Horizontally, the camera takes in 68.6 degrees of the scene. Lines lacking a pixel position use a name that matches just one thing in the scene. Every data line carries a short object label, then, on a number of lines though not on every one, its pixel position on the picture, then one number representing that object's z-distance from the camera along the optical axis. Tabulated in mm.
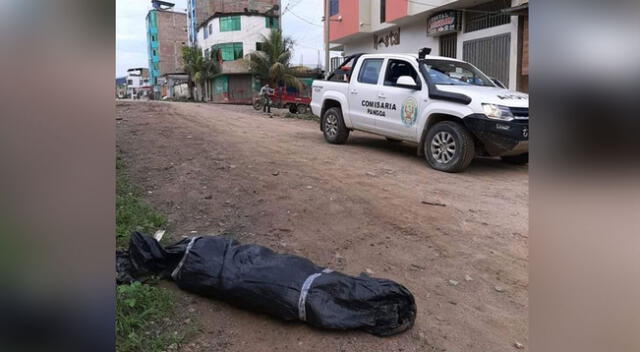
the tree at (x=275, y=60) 32312
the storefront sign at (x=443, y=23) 16562
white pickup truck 6512
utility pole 19283
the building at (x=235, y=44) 42688
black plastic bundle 2799
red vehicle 22125
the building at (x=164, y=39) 69125
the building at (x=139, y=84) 68688
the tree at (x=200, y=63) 43688
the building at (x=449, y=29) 13930
